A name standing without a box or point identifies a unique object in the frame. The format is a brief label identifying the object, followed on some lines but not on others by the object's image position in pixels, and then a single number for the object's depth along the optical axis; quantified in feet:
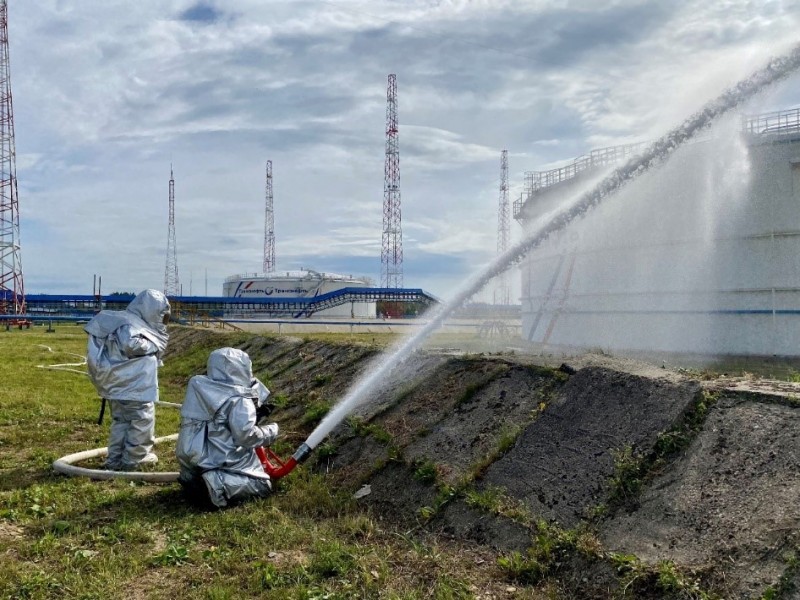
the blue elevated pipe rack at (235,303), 211.82
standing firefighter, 24.29
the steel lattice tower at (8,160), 139.74
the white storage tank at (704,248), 65.57
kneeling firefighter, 19.36
